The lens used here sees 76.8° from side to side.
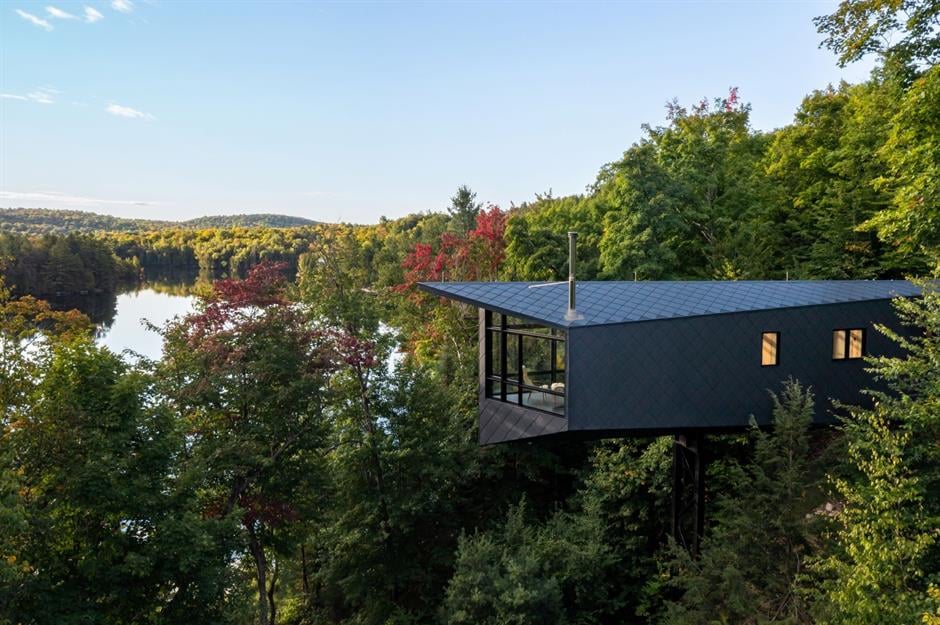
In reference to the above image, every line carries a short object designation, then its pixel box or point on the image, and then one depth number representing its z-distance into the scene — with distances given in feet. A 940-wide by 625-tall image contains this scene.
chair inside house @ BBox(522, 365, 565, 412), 34.63
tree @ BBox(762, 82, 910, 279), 64.54
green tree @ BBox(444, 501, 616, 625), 34.86
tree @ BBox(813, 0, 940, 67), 39.81
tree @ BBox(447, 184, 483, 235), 139.03
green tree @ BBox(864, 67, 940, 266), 36.55
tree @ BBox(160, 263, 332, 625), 41.63
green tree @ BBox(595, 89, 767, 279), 67.62
